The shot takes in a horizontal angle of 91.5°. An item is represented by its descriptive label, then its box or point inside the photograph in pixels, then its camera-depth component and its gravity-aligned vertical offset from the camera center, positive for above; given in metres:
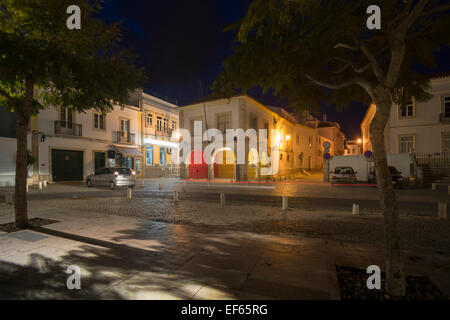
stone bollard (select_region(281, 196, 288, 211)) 7.75 -1.42
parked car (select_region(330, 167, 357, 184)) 17.78 -1.16
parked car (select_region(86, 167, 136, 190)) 16.14 -0.94
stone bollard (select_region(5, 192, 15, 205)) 9.05 -1.31
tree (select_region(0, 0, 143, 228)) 4.82 +2.48
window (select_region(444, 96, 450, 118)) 21.46 +5.30
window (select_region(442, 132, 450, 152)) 21.45 +1.82
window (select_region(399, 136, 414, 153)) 23.08 +1.83
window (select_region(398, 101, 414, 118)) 23.27 +5.17
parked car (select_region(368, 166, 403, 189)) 15.45 -1.20
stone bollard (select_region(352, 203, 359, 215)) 7.51 -1.63
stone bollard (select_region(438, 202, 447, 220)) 6.66 -1.54
